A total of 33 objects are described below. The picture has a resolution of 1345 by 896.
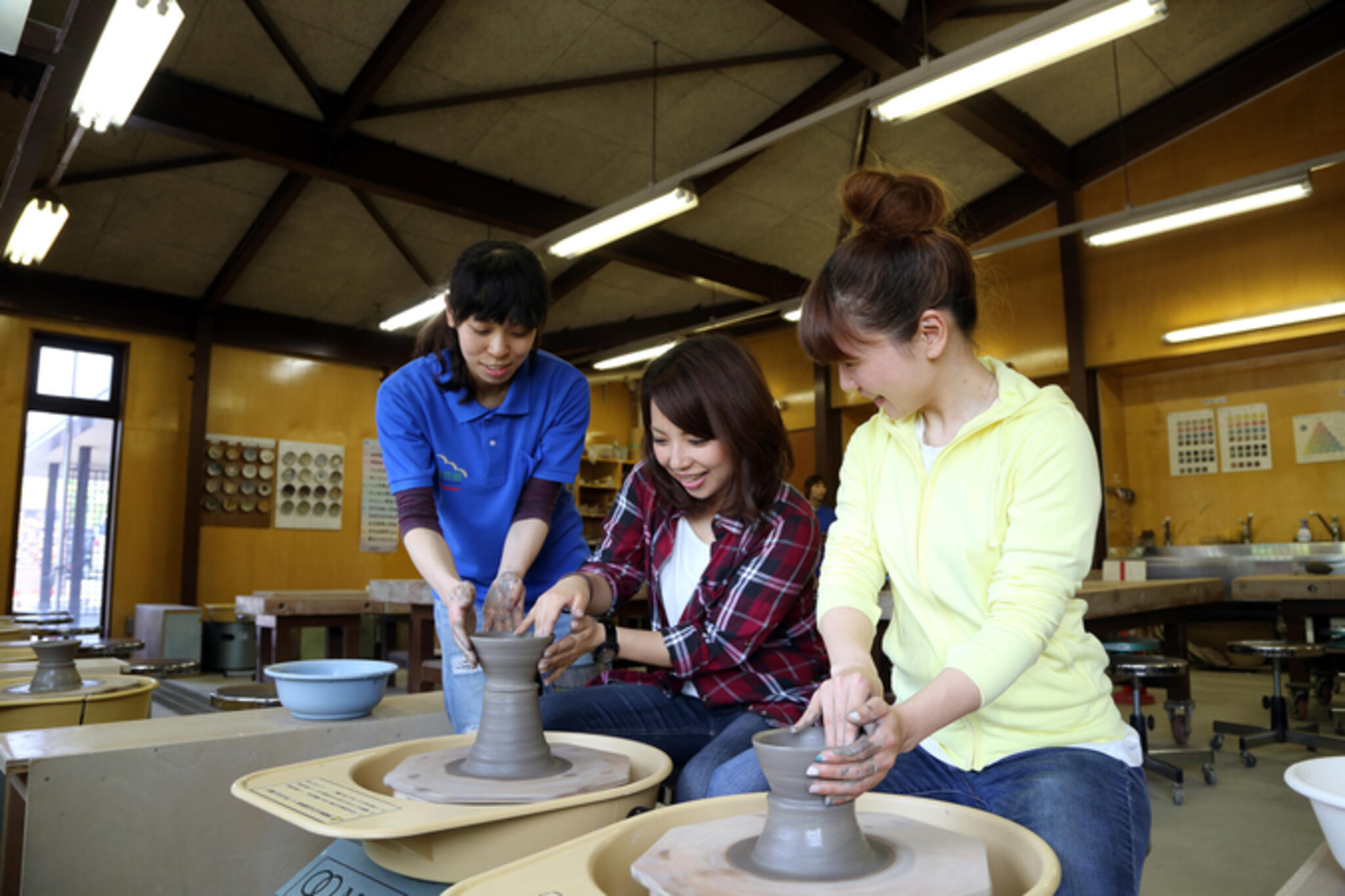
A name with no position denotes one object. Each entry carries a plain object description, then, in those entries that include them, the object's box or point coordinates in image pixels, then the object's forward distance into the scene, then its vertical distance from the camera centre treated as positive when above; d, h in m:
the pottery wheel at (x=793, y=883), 0.79 -0.31
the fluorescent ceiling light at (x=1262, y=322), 6.47 +1.65
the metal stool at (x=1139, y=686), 3.56 -0.69
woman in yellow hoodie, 1.06 -0.02
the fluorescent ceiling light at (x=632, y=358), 9.11 +1.97
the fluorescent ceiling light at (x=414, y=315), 7.24 +1.96
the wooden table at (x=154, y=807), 1.39 -0.43
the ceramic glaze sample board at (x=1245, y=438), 7.28 +0.84
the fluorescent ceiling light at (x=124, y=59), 3.41 +2.04
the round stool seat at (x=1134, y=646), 4.25 -0.53
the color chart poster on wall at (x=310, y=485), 8.95 +0.64
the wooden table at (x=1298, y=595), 4.20 -0.28
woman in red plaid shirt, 1.67 -0.10
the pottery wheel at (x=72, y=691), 2.13 -0.36
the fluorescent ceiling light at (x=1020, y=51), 3.79 +2.27
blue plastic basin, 1.74 -0.29
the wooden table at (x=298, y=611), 5.12 -0.38
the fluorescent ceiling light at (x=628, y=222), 5.43 +2.12
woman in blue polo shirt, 1.82 +0.25
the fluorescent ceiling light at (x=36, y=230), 5.29 +2.00
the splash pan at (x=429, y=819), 0.98 -0.32
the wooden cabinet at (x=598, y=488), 10.50 +0.68
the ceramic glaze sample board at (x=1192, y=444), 7.57 +0.82
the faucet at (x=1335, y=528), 6.73 +0.07
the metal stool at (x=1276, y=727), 4.07 -0.92
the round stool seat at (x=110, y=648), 5.02 -0.58
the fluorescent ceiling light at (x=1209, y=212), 5.57 +2.17
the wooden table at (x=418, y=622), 4.70 -0.42
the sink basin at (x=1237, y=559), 6.61 -0.17
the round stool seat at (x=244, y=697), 2.67 -0.46
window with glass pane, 7.71 +0.62
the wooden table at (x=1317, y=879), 0.87 -0.35
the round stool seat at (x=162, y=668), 3.97 -0.55
